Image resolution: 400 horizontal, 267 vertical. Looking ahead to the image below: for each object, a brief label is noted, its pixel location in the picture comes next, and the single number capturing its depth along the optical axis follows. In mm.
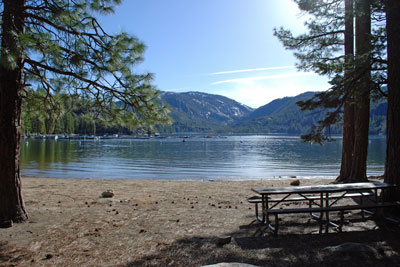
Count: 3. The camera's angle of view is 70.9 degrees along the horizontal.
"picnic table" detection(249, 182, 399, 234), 4561
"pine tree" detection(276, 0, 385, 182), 6906
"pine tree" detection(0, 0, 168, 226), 4848
